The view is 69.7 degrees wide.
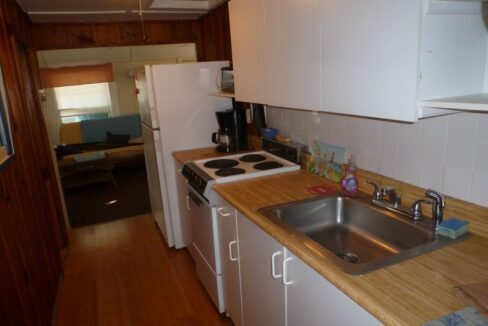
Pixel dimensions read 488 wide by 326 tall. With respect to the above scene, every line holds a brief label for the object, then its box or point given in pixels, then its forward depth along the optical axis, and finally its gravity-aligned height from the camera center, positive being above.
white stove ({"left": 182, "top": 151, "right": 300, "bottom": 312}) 2.11 -0.70
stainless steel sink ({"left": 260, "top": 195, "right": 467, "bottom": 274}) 1.41 -0.71
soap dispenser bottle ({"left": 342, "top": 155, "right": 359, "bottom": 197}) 1.76 -0.57
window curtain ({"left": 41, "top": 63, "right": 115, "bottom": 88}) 6.92 +0.18
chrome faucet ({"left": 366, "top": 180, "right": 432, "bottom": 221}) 1.43 -0.59
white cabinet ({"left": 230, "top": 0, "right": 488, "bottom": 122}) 1.06 +0.03
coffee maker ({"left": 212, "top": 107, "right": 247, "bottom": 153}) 2.87 -0.45
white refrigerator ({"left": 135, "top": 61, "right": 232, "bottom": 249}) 2.90 -0.30
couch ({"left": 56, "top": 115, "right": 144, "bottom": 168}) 5.87 -1.03
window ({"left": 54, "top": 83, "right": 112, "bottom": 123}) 7.28 -0.37
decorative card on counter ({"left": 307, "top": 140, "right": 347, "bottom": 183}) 1.97 -0.53
